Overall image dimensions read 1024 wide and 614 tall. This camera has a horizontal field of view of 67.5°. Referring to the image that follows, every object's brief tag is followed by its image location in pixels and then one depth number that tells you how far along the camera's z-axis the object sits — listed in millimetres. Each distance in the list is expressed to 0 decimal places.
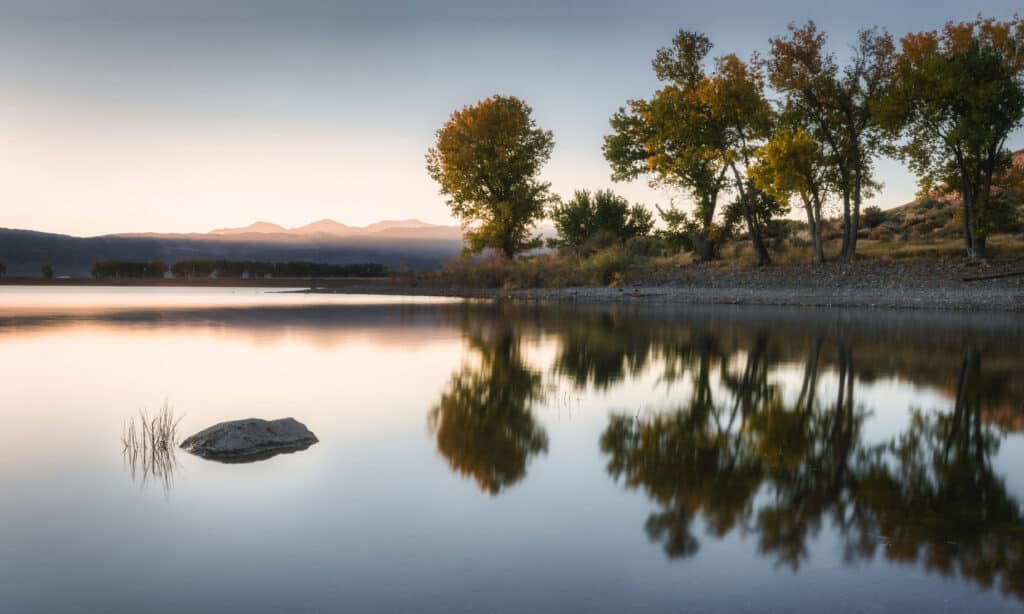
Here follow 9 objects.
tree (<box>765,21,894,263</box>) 31359
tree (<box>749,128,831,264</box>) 31125
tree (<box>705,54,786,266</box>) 33594
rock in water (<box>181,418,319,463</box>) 7035
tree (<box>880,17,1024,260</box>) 28266
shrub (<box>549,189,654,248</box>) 48531
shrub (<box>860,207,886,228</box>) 48178
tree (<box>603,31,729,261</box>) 35625
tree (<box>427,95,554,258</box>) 44906
